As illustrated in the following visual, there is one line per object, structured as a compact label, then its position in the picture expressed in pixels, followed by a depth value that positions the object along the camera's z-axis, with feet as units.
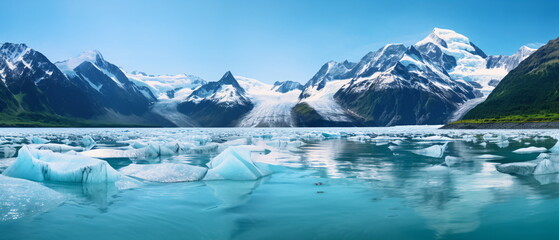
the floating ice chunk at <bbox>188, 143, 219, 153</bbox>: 107.04
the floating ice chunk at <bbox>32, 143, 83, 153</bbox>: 103.96
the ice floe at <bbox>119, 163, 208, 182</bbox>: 53.14
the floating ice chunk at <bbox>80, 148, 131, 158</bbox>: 91.25
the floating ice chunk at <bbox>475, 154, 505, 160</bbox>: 82.94
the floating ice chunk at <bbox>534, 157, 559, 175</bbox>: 54.06
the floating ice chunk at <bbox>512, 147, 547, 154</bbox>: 95.44
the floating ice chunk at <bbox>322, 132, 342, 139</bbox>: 229.70
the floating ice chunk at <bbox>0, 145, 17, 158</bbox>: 92.12
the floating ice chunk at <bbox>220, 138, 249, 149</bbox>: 128.35
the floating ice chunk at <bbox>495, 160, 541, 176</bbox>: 55.04
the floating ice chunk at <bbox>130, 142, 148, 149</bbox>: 112.96
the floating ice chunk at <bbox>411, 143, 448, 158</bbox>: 88.89
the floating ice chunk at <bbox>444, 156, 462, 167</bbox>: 71.77
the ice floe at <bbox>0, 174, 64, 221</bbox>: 31.99
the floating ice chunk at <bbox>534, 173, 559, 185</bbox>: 47.62
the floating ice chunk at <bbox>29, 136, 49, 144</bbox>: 144.38
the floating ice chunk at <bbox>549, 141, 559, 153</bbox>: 89.50
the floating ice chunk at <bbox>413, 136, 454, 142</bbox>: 177.47
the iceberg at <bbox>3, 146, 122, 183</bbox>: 49.44
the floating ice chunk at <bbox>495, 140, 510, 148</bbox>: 122.24
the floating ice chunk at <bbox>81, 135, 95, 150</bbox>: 136.98
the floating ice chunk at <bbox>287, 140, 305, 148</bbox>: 139.33
